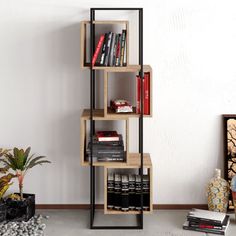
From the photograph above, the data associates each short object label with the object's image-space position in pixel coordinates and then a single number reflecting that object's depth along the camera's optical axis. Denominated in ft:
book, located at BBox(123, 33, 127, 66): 11.48
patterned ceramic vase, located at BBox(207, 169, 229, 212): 12.31
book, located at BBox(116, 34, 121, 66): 11.48
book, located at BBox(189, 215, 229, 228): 11.48
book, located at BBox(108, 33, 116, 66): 11.46
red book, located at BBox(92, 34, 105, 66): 11.43
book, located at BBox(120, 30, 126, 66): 11.48
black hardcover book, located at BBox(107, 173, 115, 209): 11.91
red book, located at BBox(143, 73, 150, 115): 11.53
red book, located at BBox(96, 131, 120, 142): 11.75
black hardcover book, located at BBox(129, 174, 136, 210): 11.86
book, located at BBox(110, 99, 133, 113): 11.67
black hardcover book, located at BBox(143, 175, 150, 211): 11.85
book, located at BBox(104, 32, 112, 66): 11.44
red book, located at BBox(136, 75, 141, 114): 11.55
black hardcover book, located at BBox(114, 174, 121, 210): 11.86
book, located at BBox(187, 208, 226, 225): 11.53
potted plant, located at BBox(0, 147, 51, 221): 11.97
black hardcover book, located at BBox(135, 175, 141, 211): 11.85
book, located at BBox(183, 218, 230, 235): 11.41
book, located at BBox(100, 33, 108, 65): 11.46
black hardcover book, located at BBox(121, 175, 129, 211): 11.78
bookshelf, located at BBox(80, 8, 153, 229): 11.44
